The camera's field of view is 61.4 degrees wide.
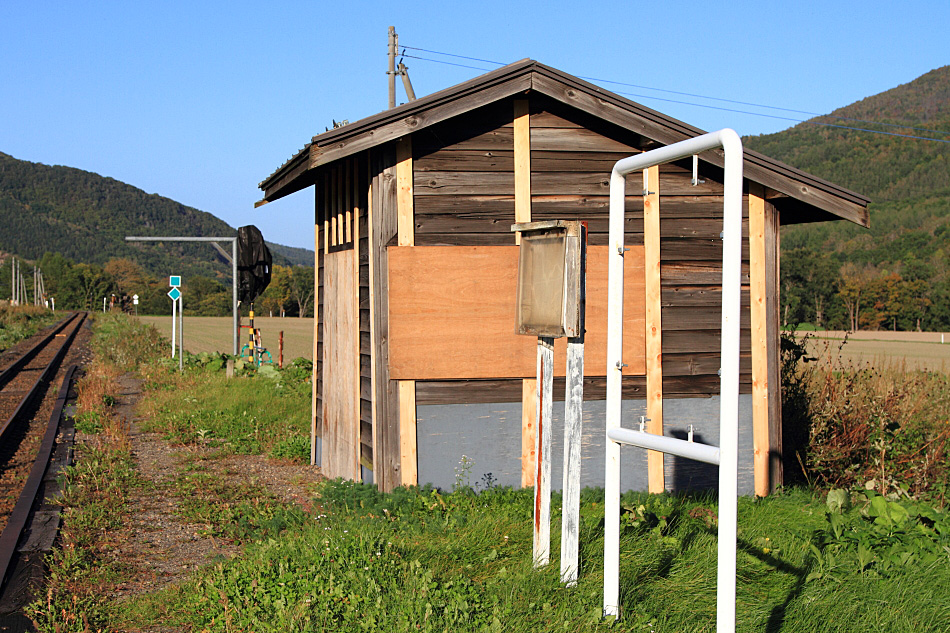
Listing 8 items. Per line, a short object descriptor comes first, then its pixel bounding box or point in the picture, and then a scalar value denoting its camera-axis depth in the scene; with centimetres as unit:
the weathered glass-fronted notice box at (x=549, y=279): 446
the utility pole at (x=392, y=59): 2136
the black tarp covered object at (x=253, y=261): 1681
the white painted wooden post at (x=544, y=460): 468
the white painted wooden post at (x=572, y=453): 450
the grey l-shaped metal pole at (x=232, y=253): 2069
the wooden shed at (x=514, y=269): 684
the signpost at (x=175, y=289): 2180
